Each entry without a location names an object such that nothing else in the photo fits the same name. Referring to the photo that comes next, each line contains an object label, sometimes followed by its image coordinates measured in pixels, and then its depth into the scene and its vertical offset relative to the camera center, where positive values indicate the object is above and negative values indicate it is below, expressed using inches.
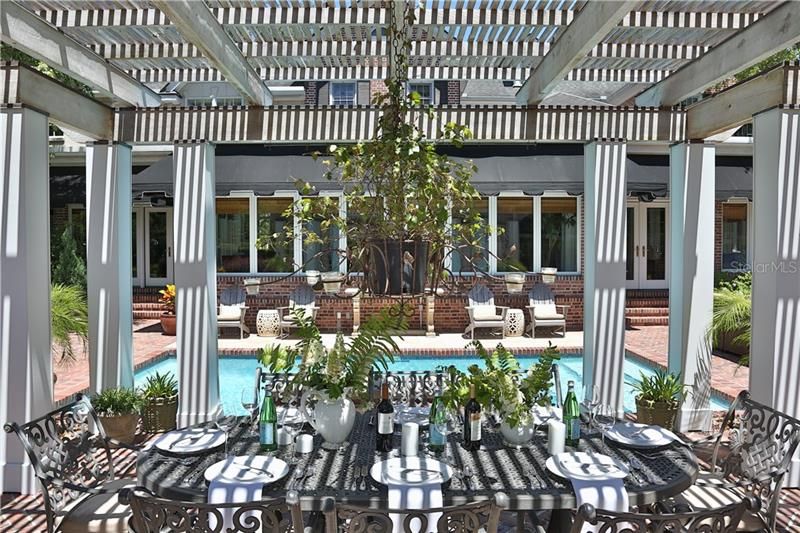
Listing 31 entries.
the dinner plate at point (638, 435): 135.8 -38.6
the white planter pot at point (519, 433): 135.9 -38.0
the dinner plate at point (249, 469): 116.7 -42.2
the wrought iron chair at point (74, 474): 125.6 -51.1
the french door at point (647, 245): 568.4 +14.3
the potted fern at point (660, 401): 229.0 -50.7
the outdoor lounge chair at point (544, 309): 452.8 -38.0
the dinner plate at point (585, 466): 118.0 -39.8
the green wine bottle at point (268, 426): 135.2 -38.1
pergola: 179.5 +44.1
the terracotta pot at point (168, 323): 455.6 -57.1
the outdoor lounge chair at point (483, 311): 444.8 -39.8
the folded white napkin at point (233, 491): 110.9 -43.1
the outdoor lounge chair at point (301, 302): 458.0 -39.5
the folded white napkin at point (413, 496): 108.5 -42.2
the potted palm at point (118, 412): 220.8 -59.7
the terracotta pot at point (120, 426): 220.5 -64.4
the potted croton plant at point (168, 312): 456.4 -49.9
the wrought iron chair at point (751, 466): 124.5 -44.2
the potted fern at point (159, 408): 235.8 -61.2
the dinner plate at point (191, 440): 132.3 -42.2
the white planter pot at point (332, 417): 134.4 -35.6
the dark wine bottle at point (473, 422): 134.6 -35.7
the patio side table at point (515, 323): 452.8 -47.9
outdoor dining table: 112.0 -42.1
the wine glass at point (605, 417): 143.1 -35.6
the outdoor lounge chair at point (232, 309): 454.0 -45.6
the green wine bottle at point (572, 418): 138.3 -35.1
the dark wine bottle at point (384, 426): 133.3 -36.6
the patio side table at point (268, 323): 462.9 -55.3
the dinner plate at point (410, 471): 115.6 -41.0
